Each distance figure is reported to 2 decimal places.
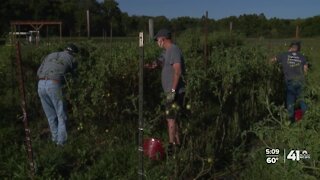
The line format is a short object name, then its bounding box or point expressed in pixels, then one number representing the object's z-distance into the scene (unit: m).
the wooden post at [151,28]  9.46
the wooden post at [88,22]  9.17
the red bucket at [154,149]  5.06
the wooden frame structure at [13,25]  8.66
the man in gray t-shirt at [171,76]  5.28
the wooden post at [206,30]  7.93
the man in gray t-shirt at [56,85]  5.79
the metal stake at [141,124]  3.90
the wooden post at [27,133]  4.64
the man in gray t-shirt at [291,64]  7.59
